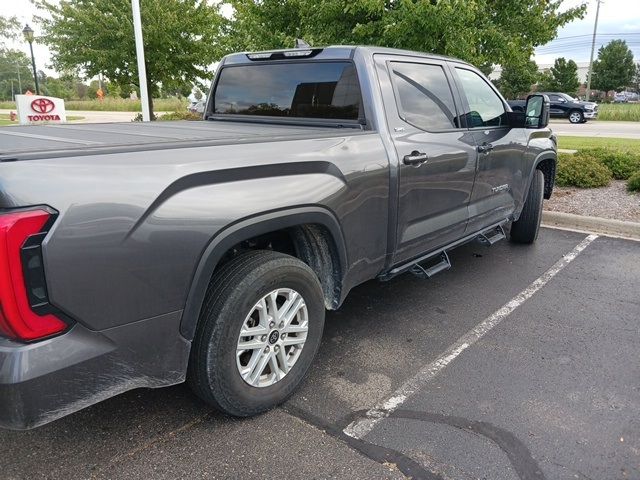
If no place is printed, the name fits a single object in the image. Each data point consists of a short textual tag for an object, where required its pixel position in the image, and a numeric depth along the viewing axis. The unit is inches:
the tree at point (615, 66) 1973.4
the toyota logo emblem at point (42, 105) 531.8
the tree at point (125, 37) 583.5
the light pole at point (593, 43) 1694.1
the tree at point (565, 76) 1742.1
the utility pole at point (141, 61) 430.7
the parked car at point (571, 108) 1132.5
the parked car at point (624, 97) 2268.7
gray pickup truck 72.3
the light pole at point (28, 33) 823.1
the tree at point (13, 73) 2504.9
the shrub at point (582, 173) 318.3
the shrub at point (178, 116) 682.2
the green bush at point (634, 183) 299.4
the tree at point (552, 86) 1759.4
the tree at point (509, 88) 1616.6
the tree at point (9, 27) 2238.8
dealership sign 528.1
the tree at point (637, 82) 2664.9
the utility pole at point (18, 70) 2543.3
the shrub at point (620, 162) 335.0
